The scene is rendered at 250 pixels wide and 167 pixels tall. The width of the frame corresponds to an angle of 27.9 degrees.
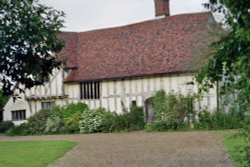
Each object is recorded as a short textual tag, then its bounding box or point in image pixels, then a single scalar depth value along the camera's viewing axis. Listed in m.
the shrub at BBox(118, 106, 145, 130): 28.53
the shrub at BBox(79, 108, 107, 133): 29.52
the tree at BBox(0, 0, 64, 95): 6.29
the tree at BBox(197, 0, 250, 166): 4.29
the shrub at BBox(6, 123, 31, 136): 31.91
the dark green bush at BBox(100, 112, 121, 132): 28.61
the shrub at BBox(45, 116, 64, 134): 30.96
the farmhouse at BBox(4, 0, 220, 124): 28.94
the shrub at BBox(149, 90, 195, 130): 26.80
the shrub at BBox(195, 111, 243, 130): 25.16
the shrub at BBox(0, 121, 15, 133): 35.50
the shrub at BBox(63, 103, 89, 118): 30.95
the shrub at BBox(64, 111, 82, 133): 30.30
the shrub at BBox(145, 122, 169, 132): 27.23
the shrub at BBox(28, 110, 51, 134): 31.56
